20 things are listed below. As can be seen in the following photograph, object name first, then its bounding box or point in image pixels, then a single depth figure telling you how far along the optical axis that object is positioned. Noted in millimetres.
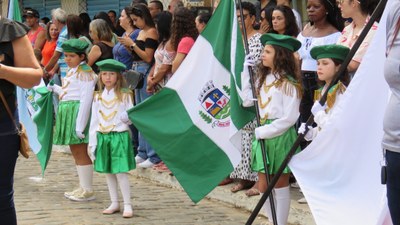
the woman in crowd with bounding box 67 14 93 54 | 18967
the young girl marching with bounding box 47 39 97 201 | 14163
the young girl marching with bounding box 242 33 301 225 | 10604
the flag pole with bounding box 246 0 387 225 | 7767
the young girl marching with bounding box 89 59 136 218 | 12888
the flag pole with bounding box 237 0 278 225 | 9526
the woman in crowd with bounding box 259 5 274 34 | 13979
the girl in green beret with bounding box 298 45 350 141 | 9933
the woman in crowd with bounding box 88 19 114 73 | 17420
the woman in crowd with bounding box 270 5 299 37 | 13433
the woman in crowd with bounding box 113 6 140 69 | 17081
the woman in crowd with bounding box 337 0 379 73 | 11237
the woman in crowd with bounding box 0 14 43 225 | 8032
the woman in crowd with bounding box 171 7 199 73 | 14951
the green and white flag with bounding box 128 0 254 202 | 10309
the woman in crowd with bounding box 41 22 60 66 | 21134
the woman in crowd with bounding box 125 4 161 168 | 16595
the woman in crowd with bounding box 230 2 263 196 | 13249
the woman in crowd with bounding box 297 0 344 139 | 12751
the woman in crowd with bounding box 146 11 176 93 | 15637
